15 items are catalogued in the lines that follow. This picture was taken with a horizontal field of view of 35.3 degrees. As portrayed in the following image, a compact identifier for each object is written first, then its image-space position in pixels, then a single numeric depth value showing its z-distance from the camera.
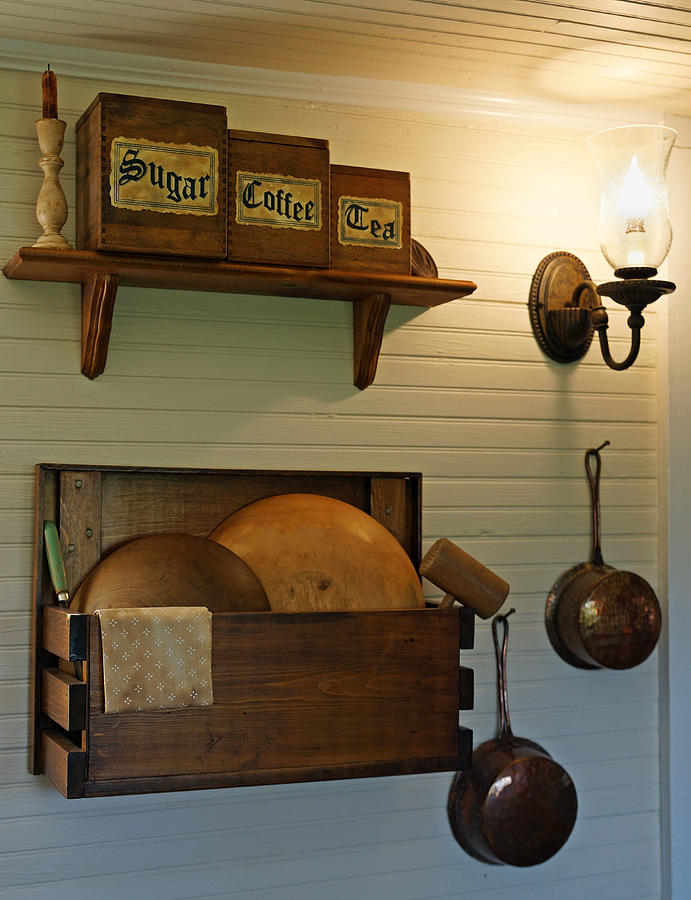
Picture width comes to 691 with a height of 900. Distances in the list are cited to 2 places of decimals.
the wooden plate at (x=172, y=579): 1.79
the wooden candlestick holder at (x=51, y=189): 1.84
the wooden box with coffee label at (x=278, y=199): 1.86
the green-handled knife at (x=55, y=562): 1.81
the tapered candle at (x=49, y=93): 1.84
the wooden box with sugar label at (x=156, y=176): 1.76
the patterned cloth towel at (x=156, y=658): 1.63
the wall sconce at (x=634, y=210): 2.05
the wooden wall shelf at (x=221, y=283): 1.79
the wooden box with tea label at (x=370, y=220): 1.98
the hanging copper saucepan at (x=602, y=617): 2.21
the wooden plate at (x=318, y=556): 1.92
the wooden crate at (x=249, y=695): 1.64
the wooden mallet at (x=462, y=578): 1.87
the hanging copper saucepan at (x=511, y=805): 2.10
